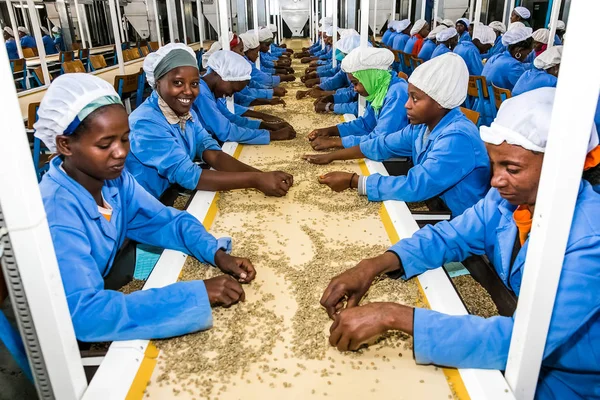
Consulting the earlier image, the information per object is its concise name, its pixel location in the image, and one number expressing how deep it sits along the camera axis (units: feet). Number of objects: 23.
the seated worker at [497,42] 24.41
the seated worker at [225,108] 9.97
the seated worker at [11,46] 28.22
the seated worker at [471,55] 20.35
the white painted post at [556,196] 2.10
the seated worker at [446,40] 23.57
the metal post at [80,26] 35.35
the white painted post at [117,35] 20.79
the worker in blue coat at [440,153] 6.48
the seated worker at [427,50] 25.38
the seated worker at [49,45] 34.47
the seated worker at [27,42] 32.12
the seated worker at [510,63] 16.34
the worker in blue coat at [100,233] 3.51
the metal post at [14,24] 22.21
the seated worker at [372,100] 9.36
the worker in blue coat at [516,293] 3.11
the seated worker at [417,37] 28.94
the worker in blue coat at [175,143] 6.84
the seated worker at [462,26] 28.55
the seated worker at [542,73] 13.20
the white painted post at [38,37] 17.78
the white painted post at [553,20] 17.10
